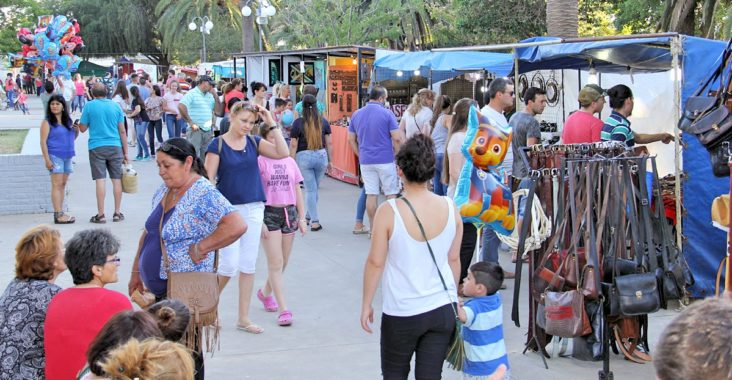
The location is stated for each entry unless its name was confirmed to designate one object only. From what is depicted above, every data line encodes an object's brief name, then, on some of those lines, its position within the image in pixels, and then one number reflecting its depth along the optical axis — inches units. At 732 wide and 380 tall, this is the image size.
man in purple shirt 387.9
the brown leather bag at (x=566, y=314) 216.4
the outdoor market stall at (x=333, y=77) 600.7
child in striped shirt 192.2
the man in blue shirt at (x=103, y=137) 427.8
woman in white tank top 167.6
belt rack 220.4
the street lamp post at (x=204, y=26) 1338.8
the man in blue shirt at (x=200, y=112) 532.4
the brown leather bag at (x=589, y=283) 217.2
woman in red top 146.7
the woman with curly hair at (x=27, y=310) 155.6
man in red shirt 307.7
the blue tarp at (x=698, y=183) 286.0
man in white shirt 281.3
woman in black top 413.1
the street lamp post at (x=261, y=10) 997.2
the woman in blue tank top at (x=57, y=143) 414.0
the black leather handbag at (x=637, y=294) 212.4
